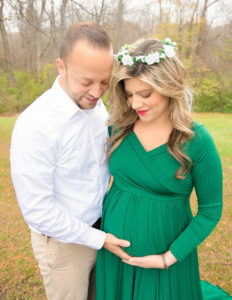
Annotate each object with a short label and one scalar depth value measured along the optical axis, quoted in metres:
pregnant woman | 1.58
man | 1.52
